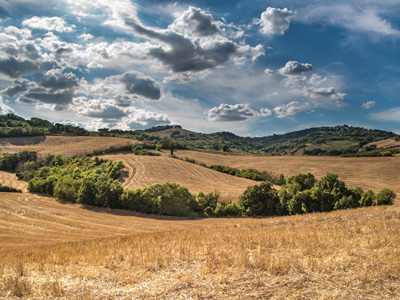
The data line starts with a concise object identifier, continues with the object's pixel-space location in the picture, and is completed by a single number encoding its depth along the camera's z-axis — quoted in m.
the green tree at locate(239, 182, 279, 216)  44.66
